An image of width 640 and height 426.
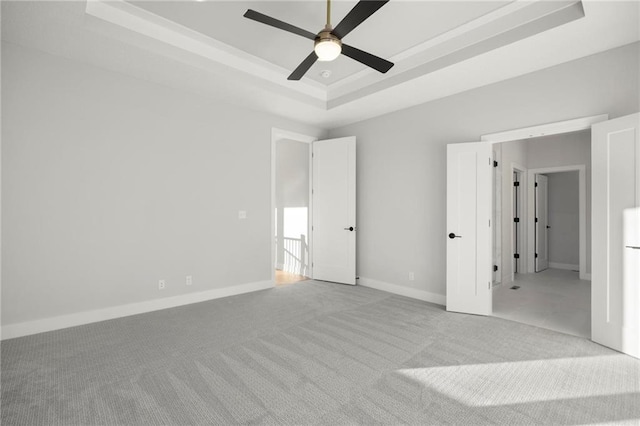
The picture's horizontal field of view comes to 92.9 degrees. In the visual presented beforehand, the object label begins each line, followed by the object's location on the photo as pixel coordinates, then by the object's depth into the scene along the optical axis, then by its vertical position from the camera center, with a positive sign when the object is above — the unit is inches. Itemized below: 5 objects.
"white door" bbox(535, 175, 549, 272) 259.0 -9.8
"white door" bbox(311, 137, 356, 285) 203.2 +1.3
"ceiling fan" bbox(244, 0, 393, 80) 80.9 +53.5
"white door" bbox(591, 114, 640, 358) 103.8 -7.9
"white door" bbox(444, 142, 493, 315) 144.3 -7.7
